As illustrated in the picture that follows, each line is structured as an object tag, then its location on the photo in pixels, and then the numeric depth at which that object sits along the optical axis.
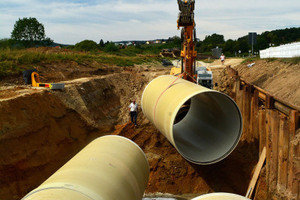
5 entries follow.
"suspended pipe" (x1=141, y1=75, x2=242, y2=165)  7.67
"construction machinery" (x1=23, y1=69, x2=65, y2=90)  12.03
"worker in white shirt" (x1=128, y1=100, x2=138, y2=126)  13.02
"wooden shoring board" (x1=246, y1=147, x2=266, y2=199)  7.70
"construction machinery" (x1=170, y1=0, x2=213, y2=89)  11.38
